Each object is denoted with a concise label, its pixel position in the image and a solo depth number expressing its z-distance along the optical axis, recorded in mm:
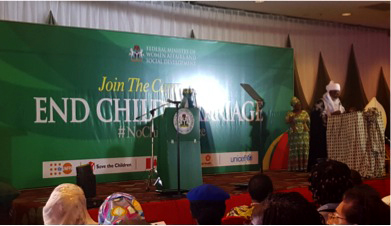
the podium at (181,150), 5199
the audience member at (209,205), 2463
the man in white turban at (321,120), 6793
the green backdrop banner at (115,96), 5633
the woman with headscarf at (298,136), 7055
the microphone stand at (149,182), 5375
